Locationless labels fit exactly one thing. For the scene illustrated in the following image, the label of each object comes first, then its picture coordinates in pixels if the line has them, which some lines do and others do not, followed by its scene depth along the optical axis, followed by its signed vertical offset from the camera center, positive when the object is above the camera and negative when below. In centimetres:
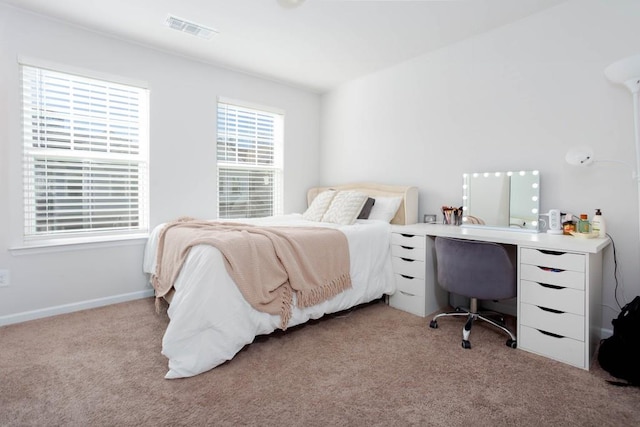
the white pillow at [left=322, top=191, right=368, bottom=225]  319 +0
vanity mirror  263 +8
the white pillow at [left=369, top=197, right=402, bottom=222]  333 +0
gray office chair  214 -42
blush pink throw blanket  205 -35
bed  183 -64
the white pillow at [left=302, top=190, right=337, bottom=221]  355 +2
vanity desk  191 -50
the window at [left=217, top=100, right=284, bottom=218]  386 +58
